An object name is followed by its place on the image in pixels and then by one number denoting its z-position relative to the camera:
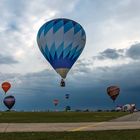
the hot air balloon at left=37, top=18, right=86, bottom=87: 29.13
